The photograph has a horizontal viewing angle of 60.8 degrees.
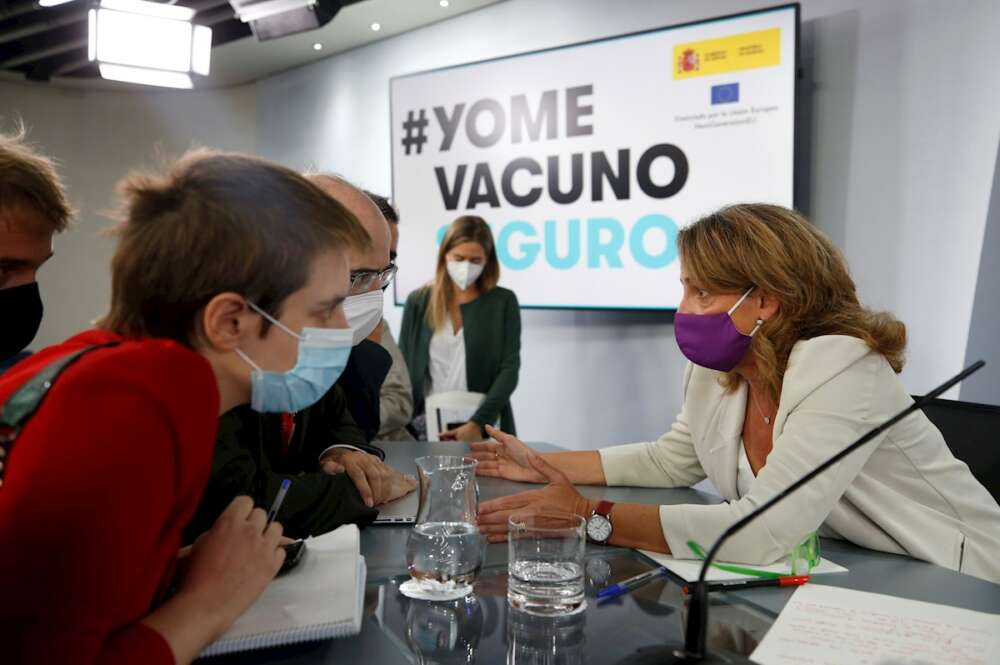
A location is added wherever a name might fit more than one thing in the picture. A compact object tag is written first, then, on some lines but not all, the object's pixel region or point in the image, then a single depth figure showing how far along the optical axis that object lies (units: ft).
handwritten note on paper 3.35
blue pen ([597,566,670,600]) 4.00
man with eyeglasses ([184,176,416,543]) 4.73
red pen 4.09
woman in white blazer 4.78
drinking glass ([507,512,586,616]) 3.74
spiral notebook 3.28
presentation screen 12.00
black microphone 2.90
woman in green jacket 12.53
